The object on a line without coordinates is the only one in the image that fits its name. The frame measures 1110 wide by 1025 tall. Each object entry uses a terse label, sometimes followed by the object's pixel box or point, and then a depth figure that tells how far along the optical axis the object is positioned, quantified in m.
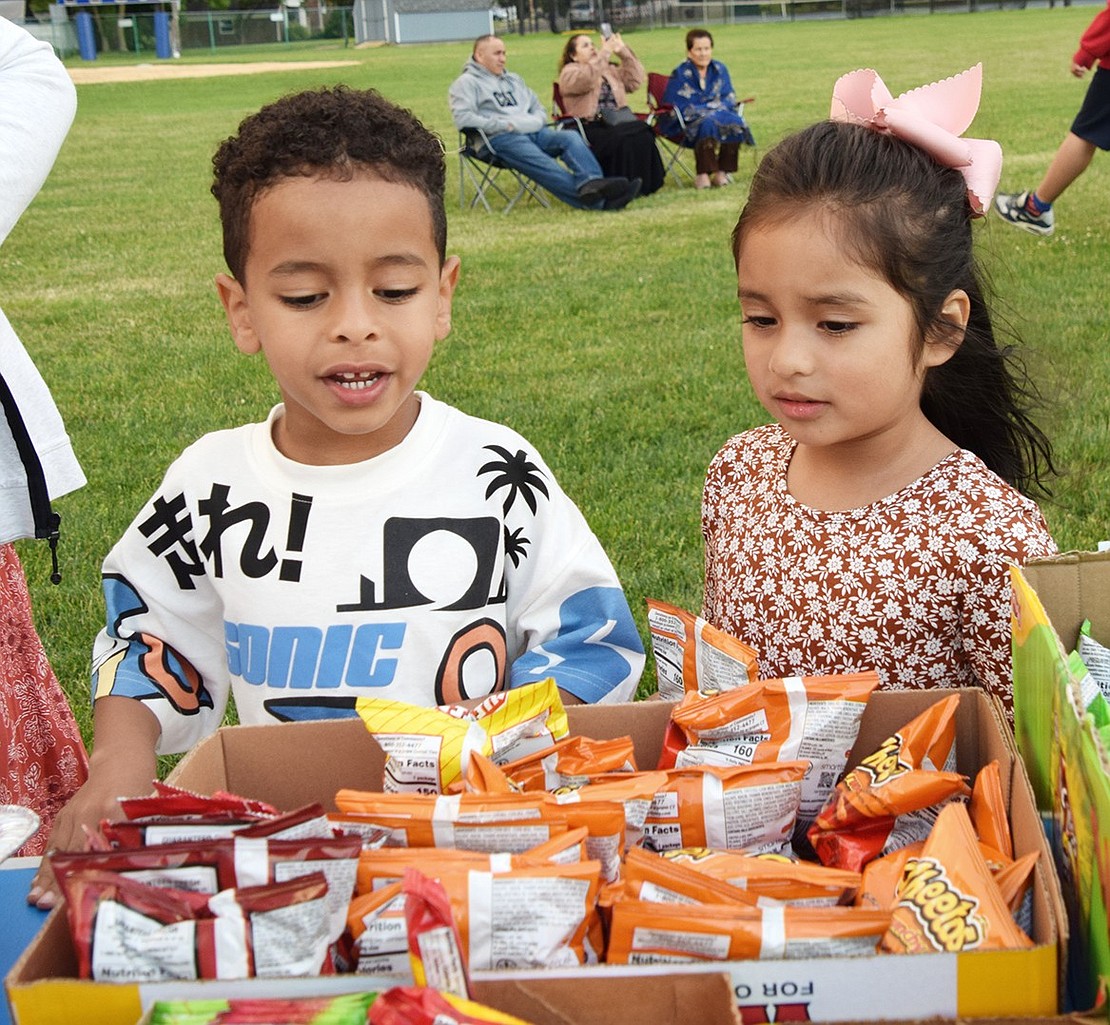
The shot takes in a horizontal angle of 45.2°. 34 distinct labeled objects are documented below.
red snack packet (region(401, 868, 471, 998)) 0.93
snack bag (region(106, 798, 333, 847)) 1.03
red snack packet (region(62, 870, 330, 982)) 0.96
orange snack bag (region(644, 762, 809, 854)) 1.24
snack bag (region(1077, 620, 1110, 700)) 1.39
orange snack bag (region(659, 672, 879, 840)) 1.33
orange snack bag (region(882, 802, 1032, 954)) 1.00
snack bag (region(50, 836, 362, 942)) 1.00
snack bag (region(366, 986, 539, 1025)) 0.87
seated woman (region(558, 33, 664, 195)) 11.29
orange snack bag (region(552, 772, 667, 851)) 1.19
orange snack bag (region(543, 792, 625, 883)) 1.13
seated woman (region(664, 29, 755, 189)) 11.44
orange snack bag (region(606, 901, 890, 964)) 0.99
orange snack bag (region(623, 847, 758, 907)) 1.05
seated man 10.83
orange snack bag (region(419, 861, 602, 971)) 1.01
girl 1.81
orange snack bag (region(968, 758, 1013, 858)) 1.18
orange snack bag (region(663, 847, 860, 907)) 1.09
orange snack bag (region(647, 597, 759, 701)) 1.45
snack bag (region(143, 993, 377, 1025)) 0.91
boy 1.64
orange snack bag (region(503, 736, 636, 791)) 1.28
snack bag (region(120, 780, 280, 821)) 1.09
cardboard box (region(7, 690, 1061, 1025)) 0.93
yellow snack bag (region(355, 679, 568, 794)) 1.28
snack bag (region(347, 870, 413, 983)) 1.02
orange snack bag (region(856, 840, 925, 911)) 1.12
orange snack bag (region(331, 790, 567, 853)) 1.11
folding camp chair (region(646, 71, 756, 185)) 11.93
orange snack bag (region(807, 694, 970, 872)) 1.24
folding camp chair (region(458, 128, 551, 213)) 10.92
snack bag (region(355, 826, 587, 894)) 1.05
